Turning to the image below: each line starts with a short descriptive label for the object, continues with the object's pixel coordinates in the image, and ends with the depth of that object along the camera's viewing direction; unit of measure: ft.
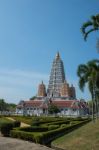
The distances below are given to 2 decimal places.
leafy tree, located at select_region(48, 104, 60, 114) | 179.61
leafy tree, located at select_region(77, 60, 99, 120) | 61.32
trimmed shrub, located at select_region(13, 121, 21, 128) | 51.01
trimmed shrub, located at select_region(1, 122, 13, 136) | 46.75
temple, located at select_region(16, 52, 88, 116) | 190.25
